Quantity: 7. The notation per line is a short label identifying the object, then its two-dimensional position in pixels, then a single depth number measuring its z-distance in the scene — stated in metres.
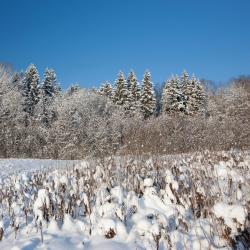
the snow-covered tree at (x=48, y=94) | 29.52
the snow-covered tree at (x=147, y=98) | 38.43
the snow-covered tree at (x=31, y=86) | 36.74
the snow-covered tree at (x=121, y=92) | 38.27
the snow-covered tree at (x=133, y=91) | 38.17
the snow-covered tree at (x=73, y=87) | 41.88
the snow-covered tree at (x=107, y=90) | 41.70
